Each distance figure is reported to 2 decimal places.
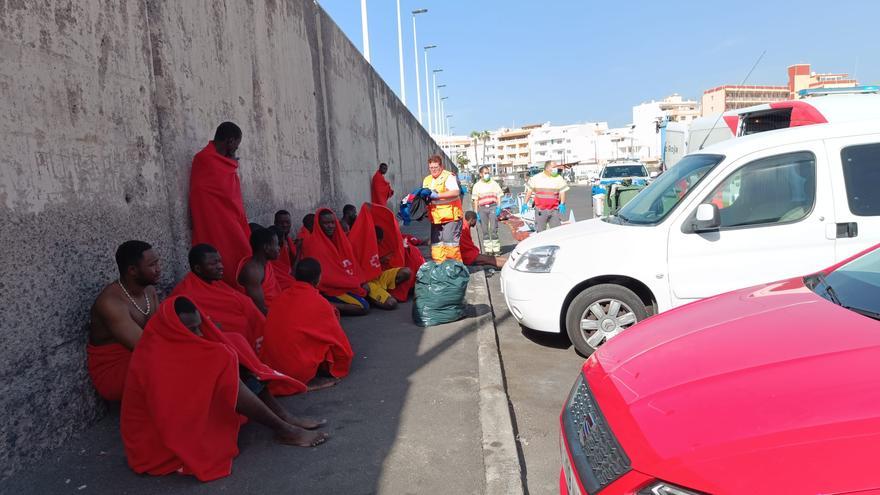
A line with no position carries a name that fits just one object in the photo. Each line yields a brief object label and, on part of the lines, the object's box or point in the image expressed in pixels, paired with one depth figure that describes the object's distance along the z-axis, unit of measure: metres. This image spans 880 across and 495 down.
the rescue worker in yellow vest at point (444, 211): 7.94
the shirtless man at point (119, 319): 3.56
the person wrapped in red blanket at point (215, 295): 4.17
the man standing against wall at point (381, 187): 12.48
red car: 1.59
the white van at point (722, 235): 4.37
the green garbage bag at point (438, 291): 6.03
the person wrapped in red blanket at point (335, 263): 6.51
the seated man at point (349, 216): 7.89
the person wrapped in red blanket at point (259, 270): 5.06
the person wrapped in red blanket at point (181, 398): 3.09
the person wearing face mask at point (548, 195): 10.39
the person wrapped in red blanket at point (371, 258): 7.16
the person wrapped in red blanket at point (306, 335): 4.38
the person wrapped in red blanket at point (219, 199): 4.96
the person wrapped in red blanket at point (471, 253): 8.93
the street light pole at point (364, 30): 17.73
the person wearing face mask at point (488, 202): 11.56
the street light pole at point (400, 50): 28.47
